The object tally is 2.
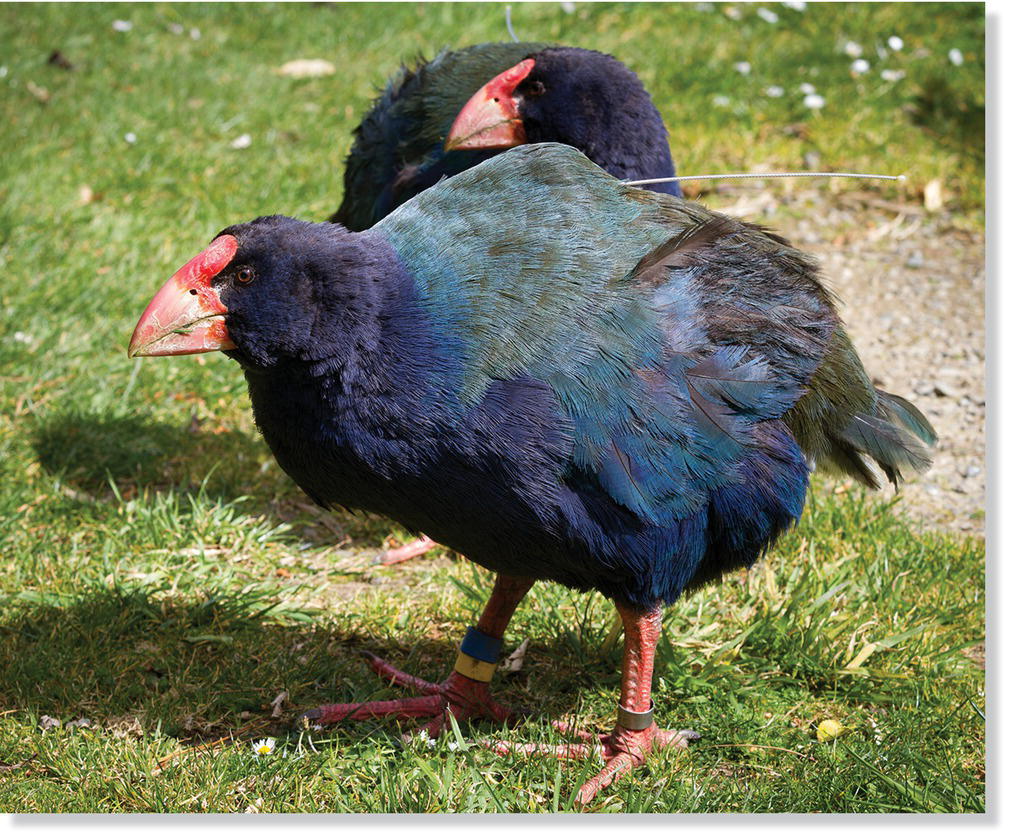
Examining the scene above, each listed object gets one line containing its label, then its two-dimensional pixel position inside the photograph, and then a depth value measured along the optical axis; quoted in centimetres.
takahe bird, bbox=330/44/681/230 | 307
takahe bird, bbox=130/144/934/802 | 210
